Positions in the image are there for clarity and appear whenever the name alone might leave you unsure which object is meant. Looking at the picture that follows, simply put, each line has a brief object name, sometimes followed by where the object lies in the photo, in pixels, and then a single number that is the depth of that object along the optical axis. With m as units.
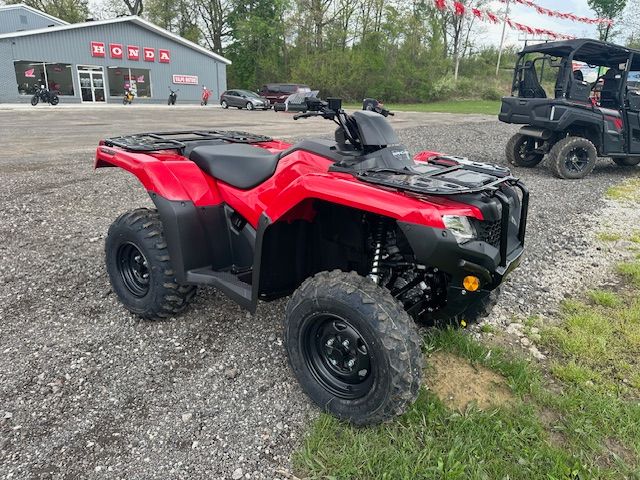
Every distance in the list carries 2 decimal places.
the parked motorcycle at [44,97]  26.38
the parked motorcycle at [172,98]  32.62
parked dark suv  30.53
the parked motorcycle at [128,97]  30.59
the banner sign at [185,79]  35.09
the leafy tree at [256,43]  43.69
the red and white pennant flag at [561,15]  15.44
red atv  2.10
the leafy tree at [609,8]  53.06
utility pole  38.98
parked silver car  28.28
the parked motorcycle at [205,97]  34.12
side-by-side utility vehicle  8.23
